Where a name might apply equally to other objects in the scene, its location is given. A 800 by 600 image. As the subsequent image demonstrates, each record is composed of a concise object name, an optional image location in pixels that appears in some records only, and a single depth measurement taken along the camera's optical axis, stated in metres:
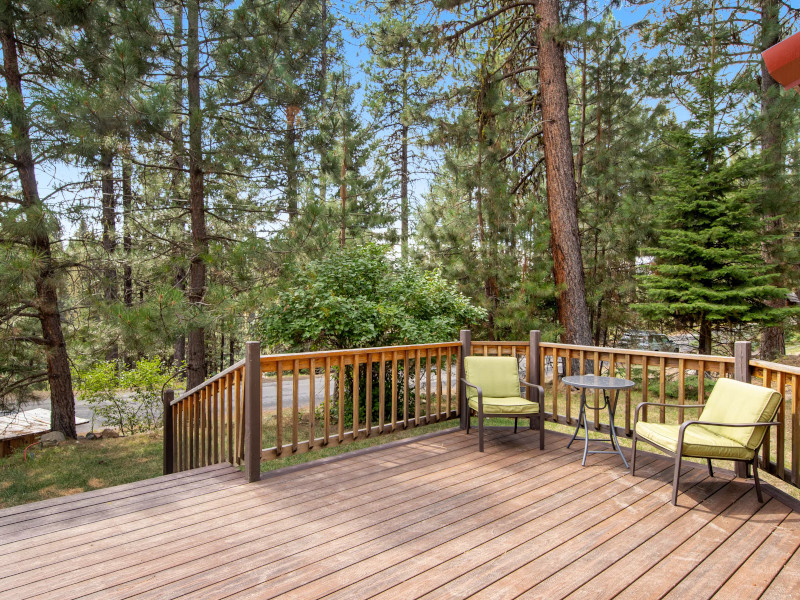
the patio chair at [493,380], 4.40
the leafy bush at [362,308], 6.17
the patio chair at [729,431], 2.97
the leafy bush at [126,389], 8.01
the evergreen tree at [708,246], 6.78
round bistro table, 3.77
